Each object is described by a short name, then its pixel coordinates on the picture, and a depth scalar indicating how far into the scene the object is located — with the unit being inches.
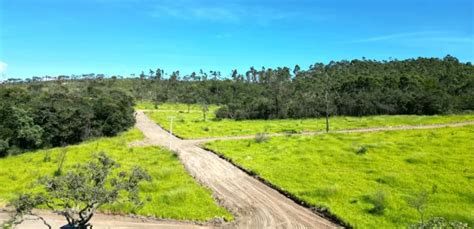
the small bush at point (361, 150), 1527.9
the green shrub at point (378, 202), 890.7
